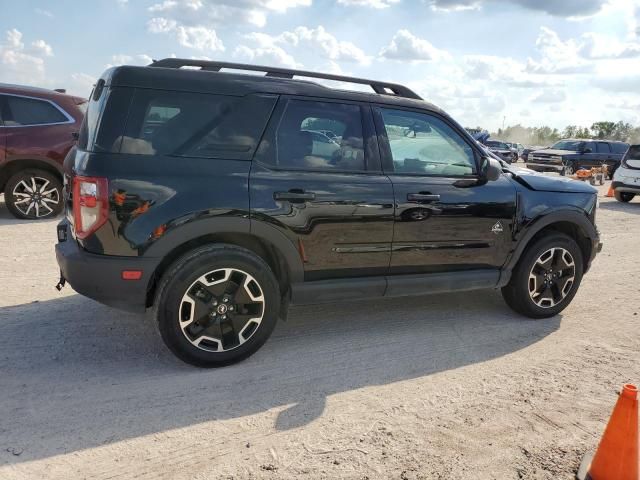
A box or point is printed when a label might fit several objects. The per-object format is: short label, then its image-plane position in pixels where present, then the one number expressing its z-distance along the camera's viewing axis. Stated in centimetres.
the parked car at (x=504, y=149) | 2880
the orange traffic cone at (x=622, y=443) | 254
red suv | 789
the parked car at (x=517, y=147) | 3624
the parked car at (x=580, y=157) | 2174
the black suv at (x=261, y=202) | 330
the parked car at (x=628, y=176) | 1367
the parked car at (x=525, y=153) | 3285
